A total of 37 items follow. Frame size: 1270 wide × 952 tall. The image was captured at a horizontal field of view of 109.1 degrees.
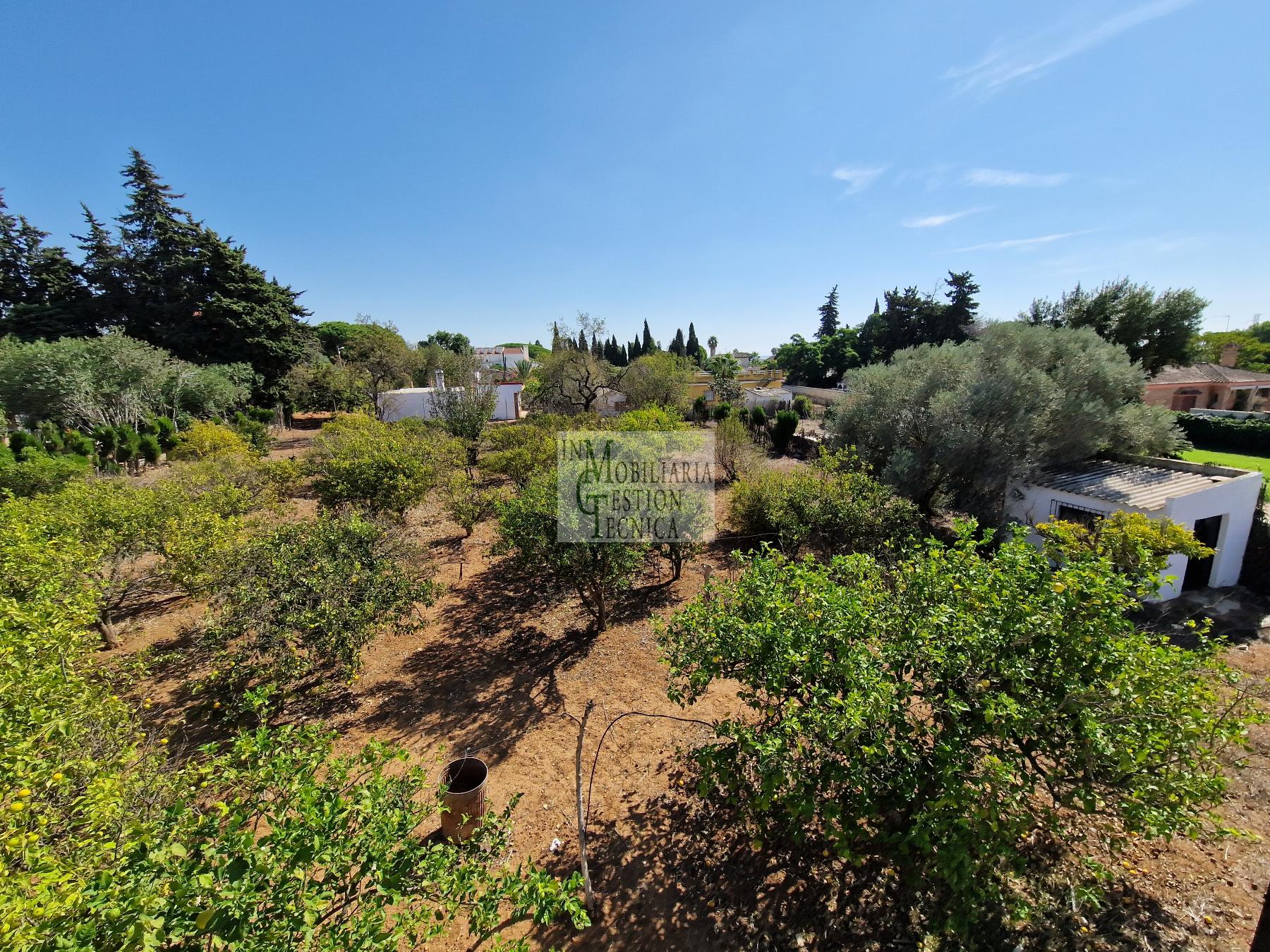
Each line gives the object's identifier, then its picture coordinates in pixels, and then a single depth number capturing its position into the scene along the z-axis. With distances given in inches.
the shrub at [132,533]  227.8
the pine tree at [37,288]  1090.1
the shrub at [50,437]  634.2
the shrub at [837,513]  345.1
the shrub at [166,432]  752.3
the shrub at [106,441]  673.5
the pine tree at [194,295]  1107.9
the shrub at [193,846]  65.1
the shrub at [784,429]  856.9
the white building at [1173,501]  369.4
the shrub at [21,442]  597.9
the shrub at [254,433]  763.4
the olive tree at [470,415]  687.7
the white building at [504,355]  2317.9
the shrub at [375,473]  358.3
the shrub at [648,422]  558.9
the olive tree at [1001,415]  438.3
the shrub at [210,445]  532.4
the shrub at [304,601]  189.9
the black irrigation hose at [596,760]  186.9
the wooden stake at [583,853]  135.1
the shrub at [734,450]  613.9
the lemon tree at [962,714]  105.9
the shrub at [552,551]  255.4
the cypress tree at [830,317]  2129.7
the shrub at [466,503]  412.5
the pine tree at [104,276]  1139.3
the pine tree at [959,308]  1328.7
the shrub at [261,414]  1018.5
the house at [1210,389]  1092.5
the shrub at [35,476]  382.9
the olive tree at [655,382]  1047.6
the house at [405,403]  1124.5
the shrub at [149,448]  681.0
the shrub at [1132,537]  280.1
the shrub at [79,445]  636.7
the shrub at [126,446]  659.4
